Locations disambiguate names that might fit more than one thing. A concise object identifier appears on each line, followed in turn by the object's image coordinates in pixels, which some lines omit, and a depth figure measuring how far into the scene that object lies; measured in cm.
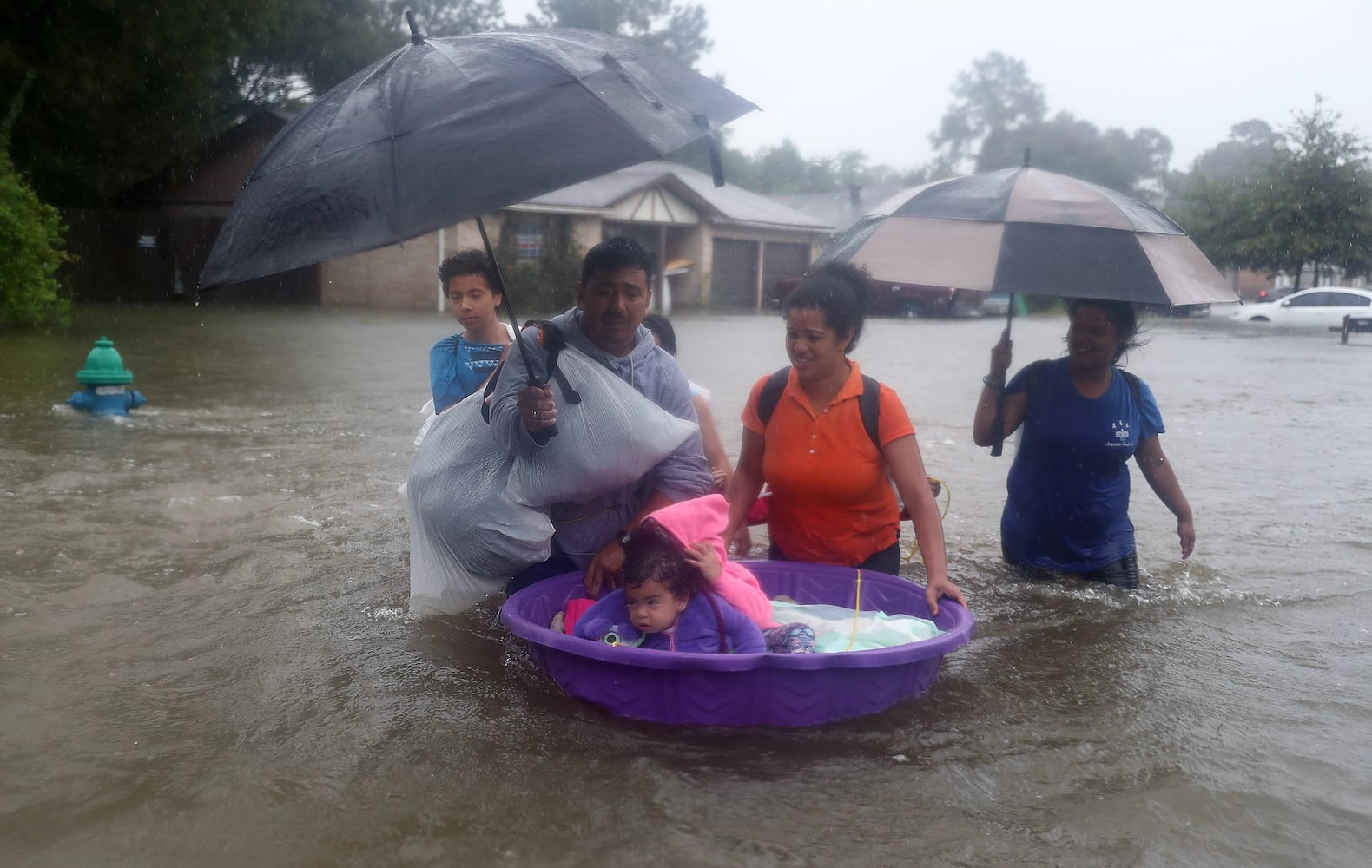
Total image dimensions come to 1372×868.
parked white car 3225
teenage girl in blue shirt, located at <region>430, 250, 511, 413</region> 486
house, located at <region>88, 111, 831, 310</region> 3016
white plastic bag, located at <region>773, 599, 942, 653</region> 391
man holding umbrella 371
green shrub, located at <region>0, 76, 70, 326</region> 1570
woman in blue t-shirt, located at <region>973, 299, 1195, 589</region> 481
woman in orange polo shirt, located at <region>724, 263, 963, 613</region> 395
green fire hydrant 965
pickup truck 3291
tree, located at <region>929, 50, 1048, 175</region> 9631
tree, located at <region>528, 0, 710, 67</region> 6144
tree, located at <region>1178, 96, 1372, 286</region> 3738
